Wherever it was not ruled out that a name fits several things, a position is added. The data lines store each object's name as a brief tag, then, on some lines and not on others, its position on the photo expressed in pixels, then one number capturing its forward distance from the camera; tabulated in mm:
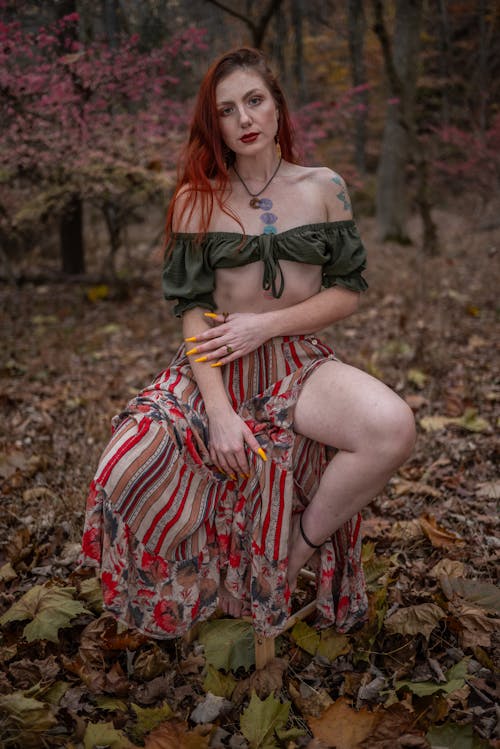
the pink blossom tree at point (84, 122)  4641
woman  1606
